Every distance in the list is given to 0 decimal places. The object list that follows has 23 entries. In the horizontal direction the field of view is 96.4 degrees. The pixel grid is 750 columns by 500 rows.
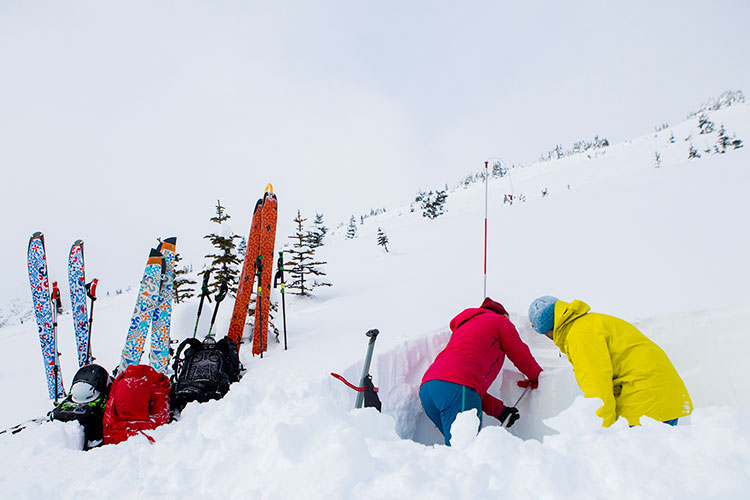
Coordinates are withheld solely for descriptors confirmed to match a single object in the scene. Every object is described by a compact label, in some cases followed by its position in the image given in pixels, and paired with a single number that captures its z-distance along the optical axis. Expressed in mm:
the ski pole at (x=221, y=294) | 5816
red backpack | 3094
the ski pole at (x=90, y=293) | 5336
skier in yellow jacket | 2242
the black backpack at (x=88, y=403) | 3309
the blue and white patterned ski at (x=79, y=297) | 5762
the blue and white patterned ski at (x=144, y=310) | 5691
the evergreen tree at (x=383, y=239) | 20016
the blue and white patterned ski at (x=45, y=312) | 5586
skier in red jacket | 2812
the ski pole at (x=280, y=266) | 6053
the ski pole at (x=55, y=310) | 5552
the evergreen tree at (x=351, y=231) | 41472
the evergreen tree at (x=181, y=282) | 12318
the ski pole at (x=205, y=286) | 5854
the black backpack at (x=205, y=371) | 3822
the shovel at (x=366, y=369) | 3047
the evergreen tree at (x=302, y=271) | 11422
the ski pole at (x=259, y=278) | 5988
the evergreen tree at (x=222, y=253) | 10586
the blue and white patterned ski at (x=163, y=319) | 5789
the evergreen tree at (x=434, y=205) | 37812
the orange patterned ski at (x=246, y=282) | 6941
